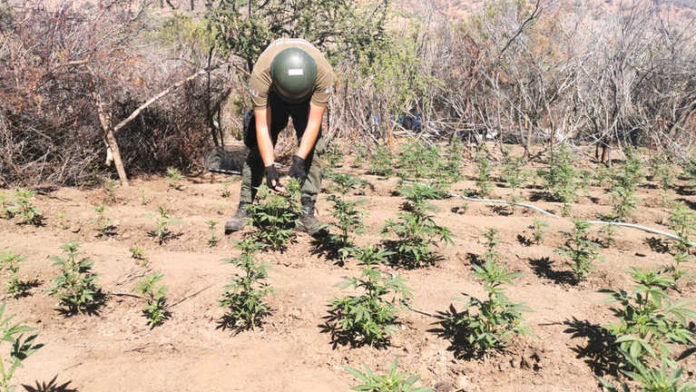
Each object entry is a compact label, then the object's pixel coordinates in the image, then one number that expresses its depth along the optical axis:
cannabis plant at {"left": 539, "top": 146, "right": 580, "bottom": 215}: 5.26
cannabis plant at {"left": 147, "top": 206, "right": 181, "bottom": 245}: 3.68
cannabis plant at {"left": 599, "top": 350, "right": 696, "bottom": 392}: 1.55
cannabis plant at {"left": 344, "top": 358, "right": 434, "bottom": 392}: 1.67
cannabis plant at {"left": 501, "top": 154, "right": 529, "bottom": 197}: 5.76
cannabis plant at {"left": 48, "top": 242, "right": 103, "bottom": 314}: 2.57
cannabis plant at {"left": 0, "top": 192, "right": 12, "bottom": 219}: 3.93
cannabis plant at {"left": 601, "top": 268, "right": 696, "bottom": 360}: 1.94
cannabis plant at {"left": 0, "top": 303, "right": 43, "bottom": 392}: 1.63
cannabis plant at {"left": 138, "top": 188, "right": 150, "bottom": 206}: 4.80
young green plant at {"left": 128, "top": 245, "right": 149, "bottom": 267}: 3.32
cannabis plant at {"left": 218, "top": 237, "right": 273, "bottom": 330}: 2.48
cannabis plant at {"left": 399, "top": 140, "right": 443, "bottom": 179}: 6.41
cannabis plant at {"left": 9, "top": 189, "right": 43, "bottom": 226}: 3.79
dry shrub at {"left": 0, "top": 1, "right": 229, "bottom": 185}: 4.57
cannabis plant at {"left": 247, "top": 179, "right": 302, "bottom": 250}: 3.30
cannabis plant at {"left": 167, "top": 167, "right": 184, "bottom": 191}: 5.41
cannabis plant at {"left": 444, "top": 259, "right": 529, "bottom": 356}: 2.24
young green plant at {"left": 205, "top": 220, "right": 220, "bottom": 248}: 3.66
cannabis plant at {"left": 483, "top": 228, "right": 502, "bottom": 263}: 3.23
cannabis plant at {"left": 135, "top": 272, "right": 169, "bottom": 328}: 2.54
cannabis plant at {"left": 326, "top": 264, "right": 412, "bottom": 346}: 2.30
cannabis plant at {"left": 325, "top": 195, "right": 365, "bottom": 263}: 3.31
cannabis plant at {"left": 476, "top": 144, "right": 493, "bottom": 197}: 5.68
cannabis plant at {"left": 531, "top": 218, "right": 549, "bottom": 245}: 3.99
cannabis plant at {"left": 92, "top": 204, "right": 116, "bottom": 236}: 3.80
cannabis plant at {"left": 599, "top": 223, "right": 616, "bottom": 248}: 4.00
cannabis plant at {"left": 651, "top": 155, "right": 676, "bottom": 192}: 6.47
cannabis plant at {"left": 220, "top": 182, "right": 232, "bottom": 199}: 5.15
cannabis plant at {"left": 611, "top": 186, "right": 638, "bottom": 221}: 4.68
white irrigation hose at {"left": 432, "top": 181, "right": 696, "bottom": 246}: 4.19
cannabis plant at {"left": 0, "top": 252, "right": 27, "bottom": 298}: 2.74
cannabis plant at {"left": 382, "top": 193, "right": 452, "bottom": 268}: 3.27
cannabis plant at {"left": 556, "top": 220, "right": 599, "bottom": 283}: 3.26
